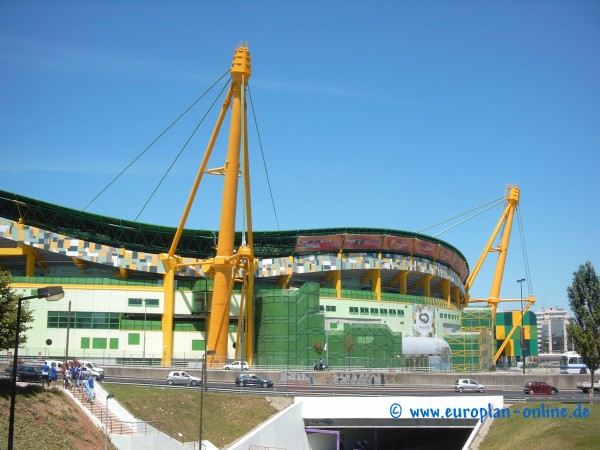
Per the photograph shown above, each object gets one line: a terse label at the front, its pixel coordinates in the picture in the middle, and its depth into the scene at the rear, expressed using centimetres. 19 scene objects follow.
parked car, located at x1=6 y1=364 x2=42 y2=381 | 4797
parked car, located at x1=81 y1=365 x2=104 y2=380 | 5531
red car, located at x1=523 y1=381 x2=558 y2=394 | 6075
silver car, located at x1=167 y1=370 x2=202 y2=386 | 5897
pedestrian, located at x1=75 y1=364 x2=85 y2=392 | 4658
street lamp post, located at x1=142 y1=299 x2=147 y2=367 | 8093
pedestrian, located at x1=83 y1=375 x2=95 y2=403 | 4473
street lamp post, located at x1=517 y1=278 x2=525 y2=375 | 9041
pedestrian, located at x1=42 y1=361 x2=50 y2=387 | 4571
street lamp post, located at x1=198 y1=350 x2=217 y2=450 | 4330
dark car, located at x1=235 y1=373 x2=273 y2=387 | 6109
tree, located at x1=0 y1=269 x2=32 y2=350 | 4156
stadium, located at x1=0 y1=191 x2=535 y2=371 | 8262
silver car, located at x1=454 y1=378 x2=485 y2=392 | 6072
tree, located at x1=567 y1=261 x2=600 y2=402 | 5150
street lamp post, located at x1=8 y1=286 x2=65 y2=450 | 2552
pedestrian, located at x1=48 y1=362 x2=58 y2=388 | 4738
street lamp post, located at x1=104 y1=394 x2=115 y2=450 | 4063
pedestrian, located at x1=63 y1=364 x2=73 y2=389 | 4581
